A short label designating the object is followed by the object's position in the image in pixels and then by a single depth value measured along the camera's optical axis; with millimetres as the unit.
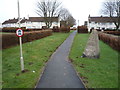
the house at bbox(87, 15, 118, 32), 48848
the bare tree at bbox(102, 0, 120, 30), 34241
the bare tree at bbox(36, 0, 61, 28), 35792
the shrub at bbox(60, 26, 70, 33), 33390
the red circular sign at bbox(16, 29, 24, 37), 4911
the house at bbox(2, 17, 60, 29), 54831
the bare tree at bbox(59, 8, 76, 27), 50265
